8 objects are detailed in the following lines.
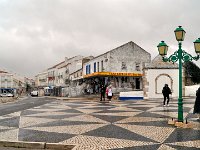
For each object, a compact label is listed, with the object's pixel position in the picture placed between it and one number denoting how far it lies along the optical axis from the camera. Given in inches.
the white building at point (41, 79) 2402.4
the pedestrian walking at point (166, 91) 443.0
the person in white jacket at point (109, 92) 628.4
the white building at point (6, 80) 2409.2
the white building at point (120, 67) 1030.6
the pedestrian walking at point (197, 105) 274.9
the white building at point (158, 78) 681.2
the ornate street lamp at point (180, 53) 250.5
